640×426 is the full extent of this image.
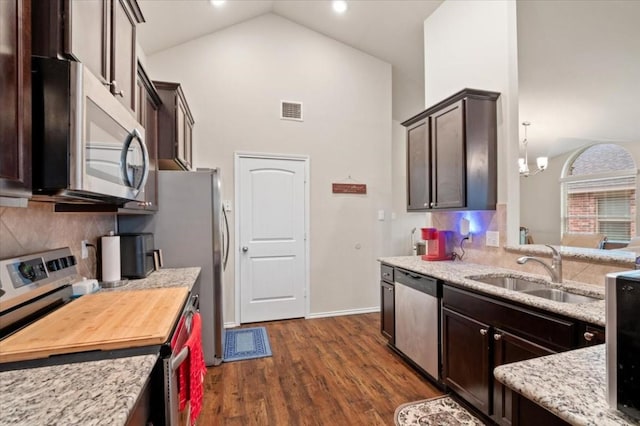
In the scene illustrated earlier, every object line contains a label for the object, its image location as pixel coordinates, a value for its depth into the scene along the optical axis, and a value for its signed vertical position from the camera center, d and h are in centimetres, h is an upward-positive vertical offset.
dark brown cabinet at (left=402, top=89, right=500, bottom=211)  251 +51
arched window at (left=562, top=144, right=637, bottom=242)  479 +32
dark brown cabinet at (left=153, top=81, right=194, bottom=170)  275 +81
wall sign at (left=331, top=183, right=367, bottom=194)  424 +34
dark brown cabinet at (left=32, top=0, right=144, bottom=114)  100 +69
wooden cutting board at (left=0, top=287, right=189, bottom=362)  103 -44
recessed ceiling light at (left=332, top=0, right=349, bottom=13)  354 +240
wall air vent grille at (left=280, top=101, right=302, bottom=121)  406 +135
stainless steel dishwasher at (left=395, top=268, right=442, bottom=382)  240 -89
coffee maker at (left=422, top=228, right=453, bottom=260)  302 -31
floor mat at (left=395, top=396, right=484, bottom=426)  202 -137
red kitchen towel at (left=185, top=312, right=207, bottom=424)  139 -74
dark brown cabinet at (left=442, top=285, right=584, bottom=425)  157 -76
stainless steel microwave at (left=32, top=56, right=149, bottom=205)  95 +27
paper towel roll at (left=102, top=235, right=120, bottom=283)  206 -31
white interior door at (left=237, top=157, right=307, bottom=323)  390 -32
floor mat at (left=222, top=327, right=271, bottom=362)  303 -138
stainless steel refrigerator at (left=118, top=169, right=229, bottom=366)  274 -17
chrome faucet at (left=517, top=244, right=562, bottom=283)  200 -36
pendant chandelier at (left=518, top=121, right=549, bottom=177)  462 +77
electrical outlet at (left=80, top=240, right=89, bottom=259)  196 -23
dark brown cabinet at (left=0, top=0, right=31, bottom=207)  80 +30
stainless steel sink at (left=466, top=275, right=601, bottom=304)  192 -53
